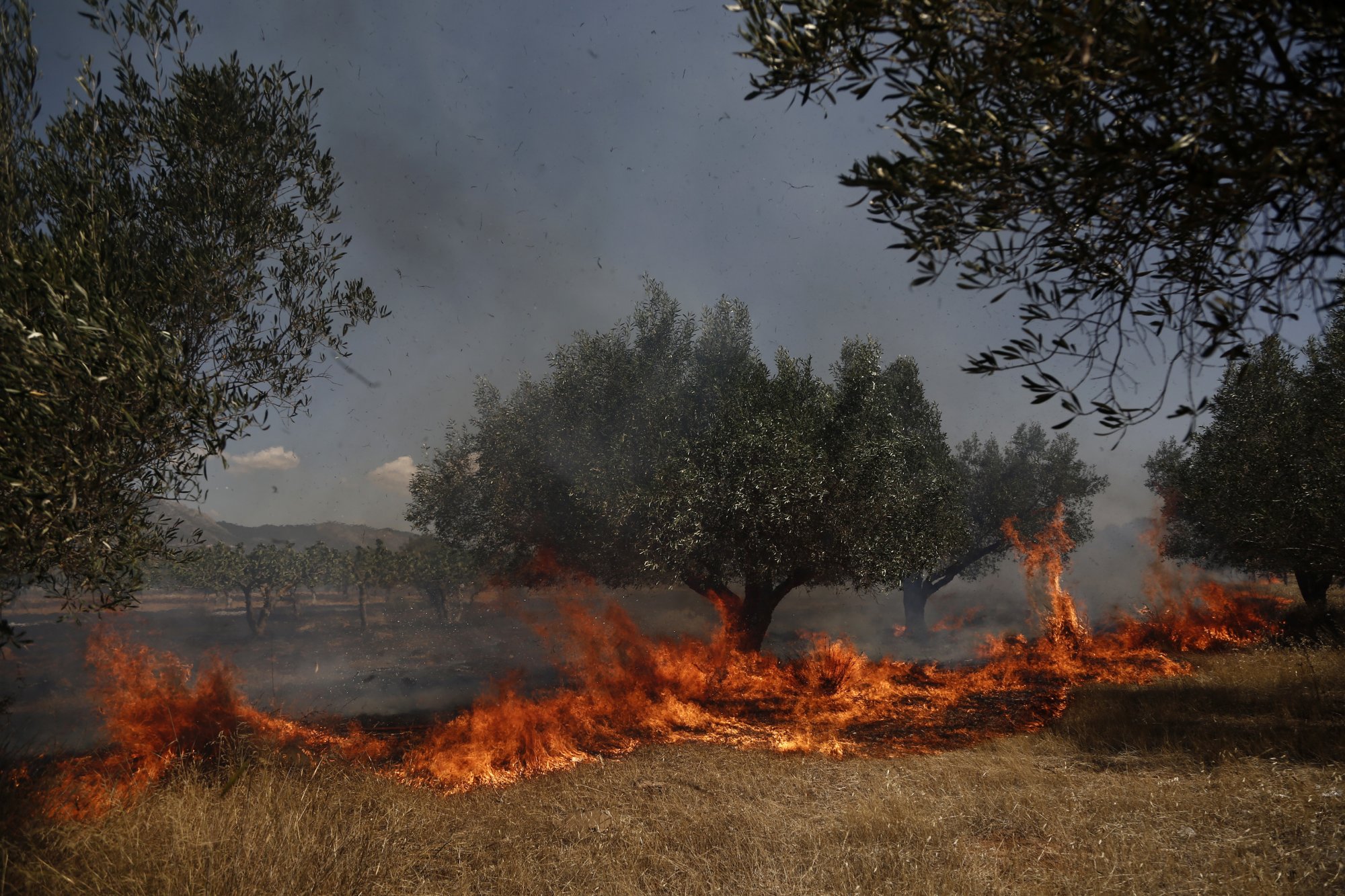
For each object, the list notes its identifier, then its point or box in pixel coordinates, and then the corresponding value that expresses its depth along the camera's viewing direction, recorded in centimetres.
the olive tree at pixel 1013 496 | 3831
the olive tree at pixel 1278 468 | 1659
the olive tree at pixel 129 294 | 699
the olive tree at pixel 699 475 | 1964
